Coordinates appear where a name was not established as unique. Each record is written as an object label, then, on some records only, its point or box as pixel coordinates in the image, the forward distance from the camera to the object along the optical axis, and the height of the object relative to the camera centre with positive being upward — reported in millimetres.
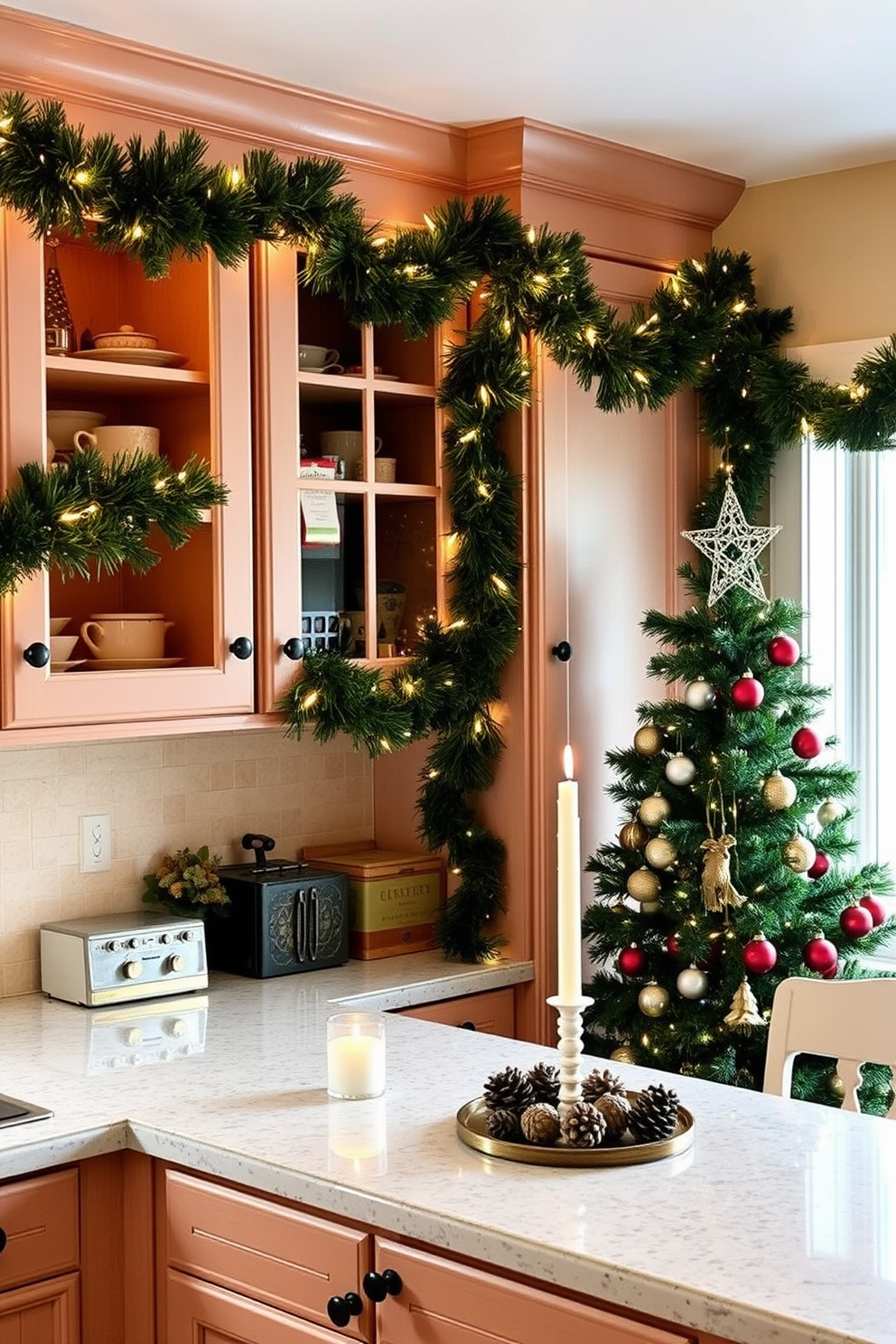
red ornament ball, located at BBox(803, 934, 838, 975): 3037 -616
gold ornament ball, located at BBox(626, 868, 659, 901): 3168 -501
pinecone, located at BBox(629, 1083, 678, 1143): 2016 -607
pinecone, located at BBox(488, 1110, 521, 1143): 2033 -621
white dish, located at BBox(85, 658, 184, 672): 2744 -59
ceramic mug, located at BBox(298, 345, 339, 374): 3047 +504
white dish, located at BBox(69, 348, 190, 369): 2777 +466
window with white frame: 3621 +73
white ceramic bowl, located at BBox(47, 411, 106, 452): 2688 +338
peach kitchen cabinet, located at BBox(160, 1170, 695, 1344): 1814 -790
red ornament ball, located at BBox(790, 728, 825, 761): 3154 -232
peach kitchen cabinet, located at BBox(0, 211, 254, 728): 2719 +316
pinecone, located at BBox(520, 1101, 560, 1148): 2008 -613
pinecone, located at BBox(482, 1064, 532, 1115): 2076 -592
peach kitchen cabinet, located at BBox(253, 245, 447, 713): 2947 +275
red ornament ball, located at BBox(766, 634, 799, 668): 3164 -53
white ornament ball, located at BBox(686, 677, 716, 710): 3156 -135
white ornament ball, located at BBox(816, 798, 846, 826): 3186 -369
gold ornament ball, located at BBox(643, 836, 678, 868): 3127 -435
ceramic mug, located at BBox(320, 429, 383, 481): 3105 +346
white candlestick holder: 1967 -523
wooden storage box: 3324 -558
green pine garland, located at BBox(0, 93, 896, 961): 2715 +546
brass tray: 1973 -638
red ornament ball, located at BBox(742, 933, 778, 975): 2996 -607
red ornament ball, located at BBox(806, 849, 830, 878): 3195 -472
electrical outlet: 3129 -409
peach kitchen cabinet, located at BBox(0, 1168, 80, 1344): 2176 -849
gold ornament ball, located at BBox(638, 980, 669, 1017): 3125 -717
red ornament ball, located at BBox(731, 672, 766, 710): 3100 -130
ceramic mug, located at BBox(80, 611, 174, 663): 2748 -10
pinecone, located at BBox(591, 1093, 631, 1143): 2021 -604
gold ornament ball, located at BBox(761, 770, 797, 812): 3096 -321
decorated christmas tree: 3074 -462
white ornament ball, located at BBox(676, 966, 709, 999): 3072 -673
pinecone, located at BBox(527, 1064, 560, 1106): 2100 -589
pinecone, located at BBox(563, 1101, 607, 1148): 1994 -611
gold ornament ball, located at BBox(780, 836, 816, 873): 3102 -438
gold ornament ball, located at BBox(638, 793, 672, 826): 3148 -355
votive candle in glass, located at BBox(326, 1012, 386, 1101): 2264 -589
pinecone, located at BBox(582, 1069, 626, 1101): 2105 -594
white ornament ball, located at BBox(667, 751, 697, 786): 3131 -278
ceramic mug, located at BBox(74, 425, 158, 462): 2729 +319
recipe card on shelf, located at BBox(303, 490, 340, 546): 3027 +201
